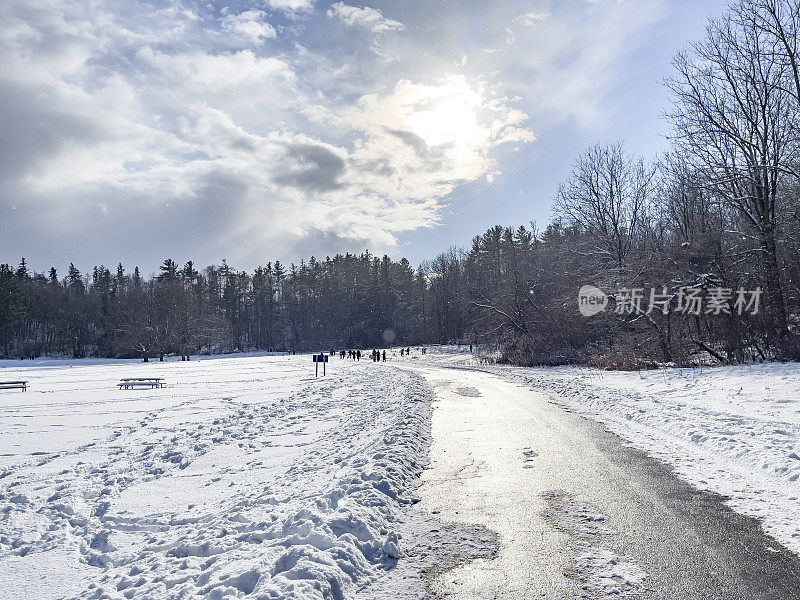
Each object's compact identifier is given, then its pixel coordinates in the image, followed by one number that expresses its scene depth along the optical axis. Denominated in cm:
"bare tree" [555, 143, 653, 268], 3419
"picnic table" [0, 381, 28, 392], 2153
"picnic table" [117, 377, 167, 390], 2230
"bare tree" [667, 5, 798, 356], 1986
